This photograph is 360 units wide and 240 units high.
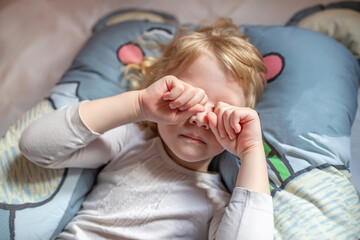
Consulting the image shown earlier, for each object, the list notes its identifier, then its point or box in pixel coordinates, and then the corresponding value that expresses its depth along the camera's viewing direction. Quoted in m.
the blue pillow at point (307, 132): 0.71
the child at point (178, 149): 0.73
